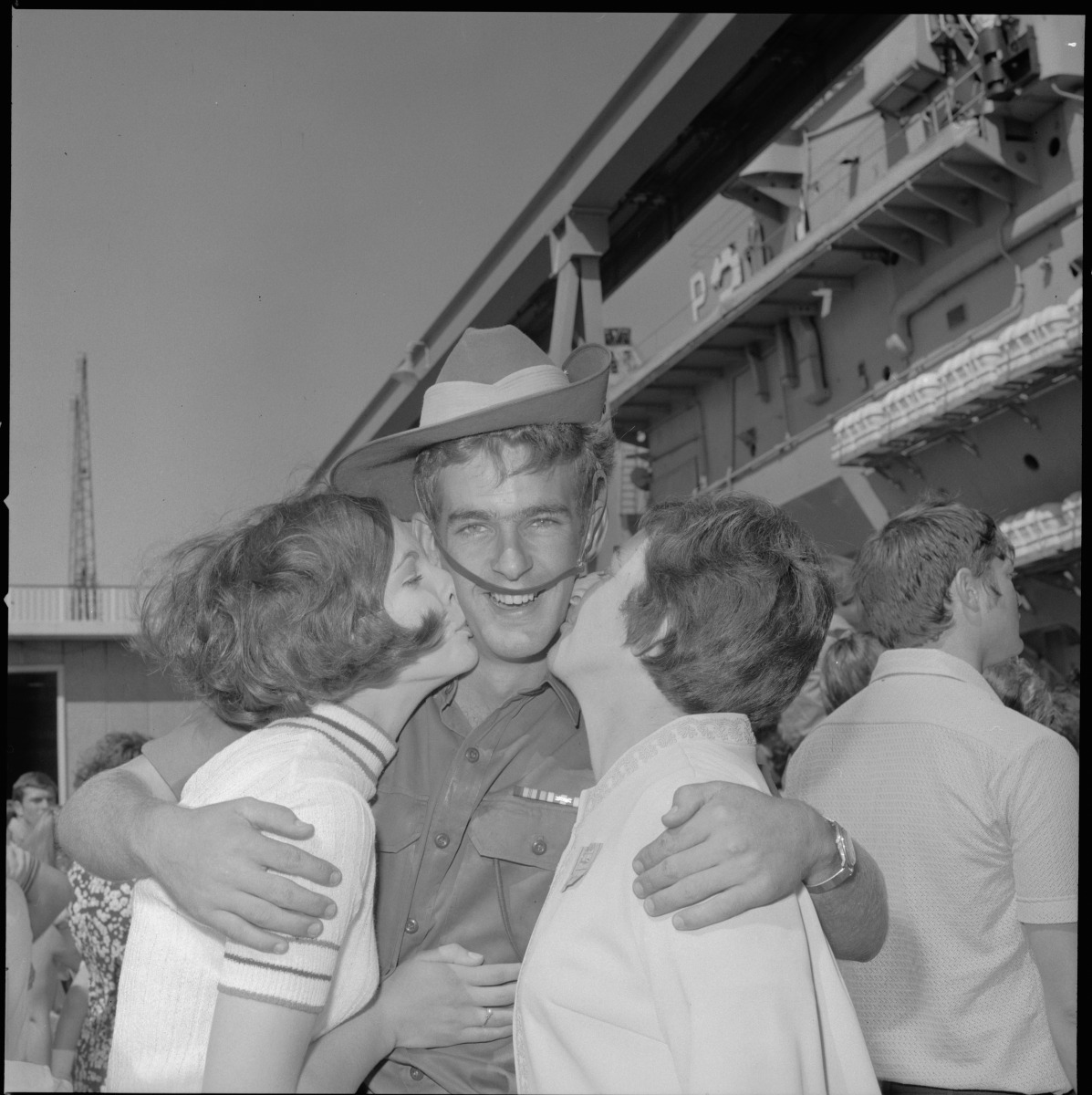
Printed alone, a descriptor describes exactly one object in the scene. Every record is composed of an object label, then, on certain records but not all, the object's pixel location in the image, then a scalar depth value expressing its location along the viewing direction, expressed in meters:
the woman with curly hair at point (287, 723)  1.67
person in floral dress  3.16
